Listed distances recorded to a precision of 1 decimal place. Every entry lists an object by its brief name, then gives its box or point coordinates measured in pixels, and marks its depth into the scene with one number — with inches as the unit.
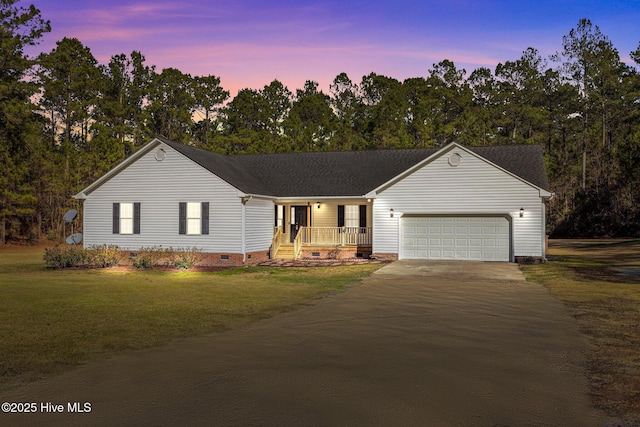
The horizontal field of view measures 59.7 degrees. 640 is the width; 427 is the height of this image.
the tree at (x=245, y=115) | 2433.6
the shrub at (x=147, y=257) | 949.2
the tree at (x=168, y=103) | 2308.1
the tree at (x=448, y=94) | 2591.0
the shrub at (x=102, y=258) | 966.4
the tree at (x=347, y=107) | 2530.5
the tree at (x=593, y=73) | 2266.2
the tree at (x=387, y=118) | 2169.0
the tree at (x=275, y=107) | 2537.6
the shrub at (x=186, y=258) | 922.7
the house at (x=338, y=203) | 986.1
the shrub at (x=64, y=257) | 959.0
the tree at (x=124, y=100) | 2263.8
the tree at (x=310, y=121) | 2345.2
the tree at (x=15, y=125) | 1578.5
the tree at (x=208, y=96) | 2393.2
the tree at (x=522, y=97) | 2466.2
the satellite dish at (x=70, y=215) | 1027.3
